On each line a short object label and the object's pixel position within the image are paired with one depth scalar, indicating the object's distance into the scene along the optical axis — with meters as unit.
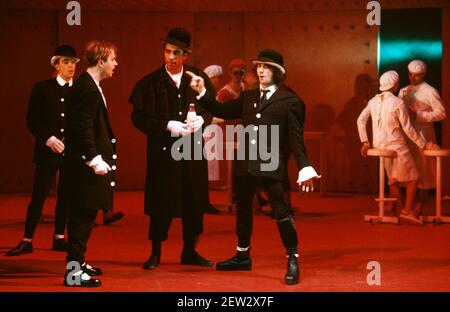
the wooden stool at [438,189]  18.45
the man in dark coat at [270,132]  12.53
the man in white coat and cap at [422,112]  18.91
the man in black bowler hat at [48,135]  14.80
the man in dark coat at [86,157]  11.77
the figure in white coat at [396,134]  18.50
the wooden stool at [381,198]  18.61
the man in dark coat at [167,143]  13.17
